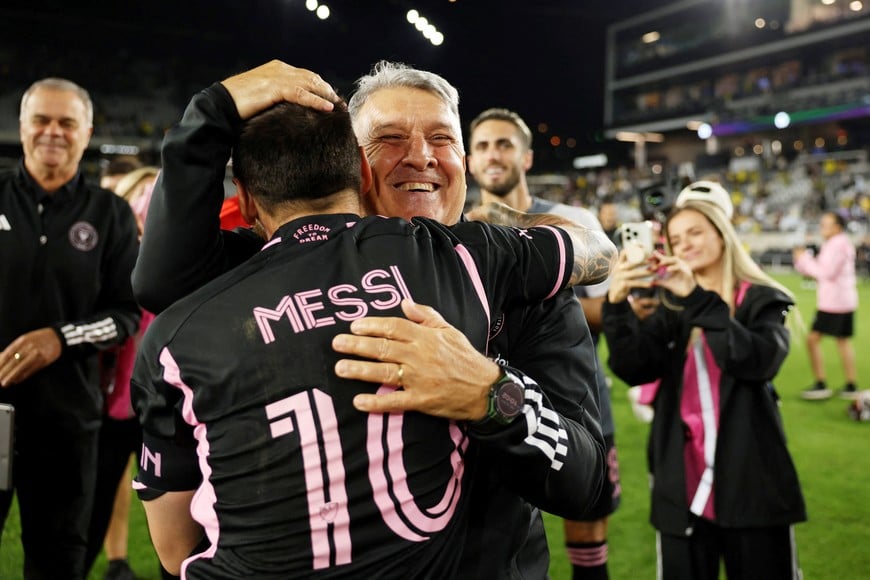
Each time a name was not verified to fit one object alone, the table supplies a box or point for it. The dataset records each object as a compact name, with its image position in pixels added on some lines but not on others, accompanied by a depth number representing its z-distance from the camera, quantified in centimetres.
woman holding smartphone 276
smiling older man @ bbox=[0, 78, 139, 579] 297
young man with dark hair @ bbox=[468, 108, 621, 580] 350
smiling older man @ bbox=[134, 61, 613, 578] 123
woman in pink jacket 789
